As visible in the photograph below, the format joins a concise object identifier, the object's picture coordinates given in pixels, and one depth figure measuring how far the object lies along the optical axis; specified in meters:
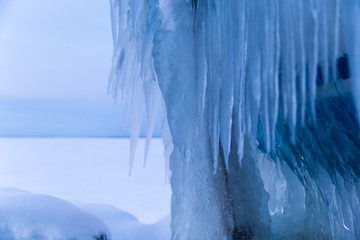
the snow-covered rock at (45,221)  2.00
